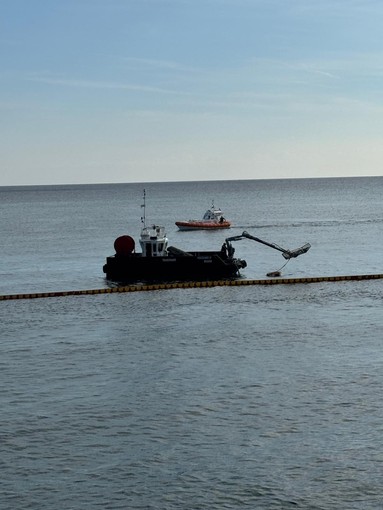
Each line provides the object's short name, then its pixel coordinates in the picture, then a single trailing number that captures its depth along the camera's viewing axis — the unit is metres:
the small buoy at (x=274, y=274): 93.57
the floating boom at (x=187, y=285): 79.50
